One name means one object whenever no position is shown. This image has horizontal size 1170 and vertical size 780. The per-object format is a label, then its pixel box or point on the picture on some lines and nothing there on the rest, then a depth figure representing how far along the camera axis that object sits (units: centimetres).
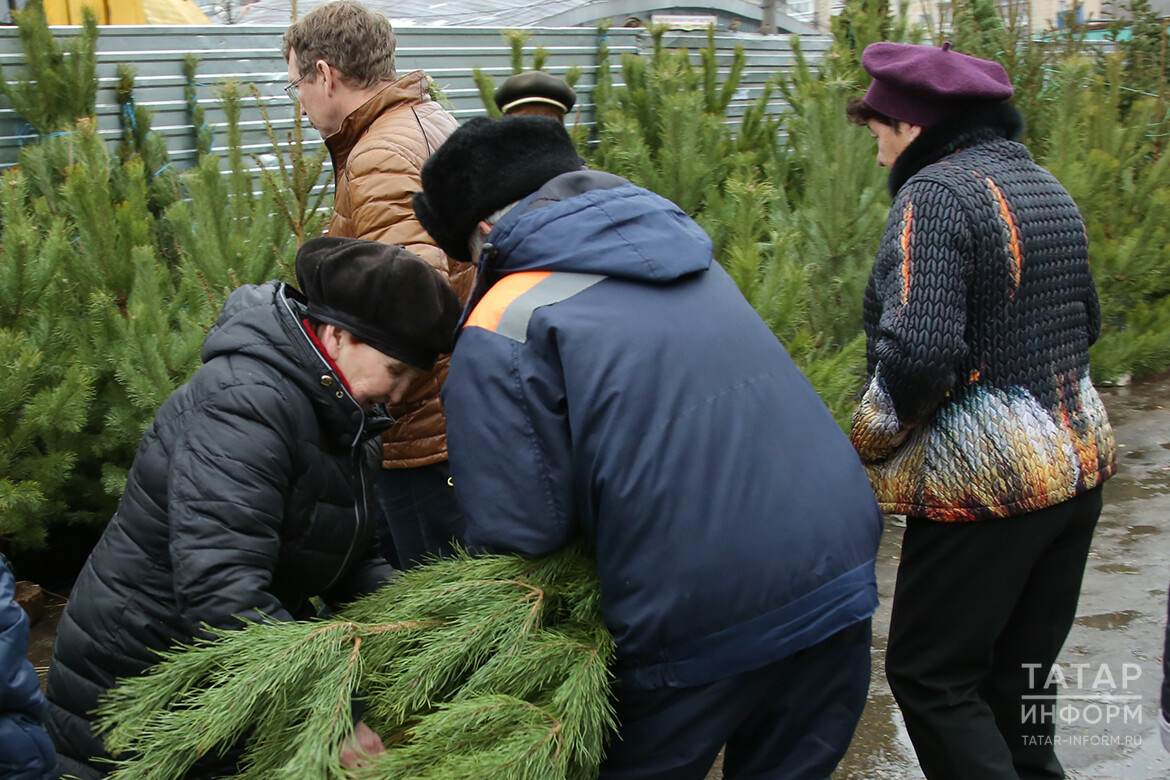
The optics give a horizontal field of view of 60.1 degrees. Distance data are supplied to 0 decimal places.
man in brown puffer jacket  245
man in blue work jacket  156
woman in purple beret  214
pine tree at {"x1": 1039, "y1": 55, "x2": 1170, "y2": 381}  580
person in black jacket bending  168
